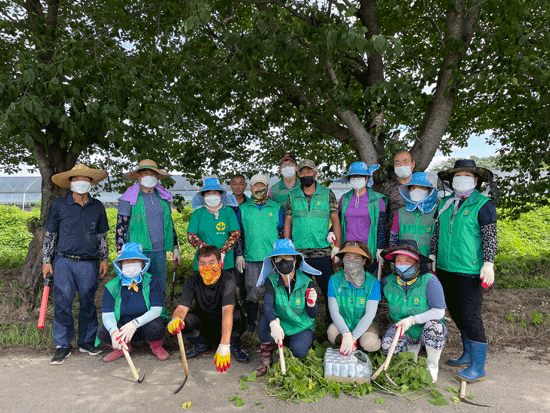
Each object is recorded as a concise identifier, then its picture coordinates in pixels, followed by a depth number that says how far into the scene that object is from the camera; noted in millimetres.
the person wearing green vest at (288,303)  3807
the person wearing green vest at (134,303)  4023
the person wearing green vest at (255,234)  4578
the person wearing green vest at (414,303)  3637
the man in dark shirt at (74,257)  4297
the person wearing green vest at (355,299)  3844
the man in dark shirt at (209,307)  4000
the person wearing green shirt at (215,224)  4594
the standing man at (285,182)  4867
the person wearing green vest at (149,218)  4488
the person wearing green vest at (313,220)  4516
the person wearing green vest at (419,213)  4156
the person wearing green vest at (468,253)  3648
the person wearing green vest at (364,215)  4477
